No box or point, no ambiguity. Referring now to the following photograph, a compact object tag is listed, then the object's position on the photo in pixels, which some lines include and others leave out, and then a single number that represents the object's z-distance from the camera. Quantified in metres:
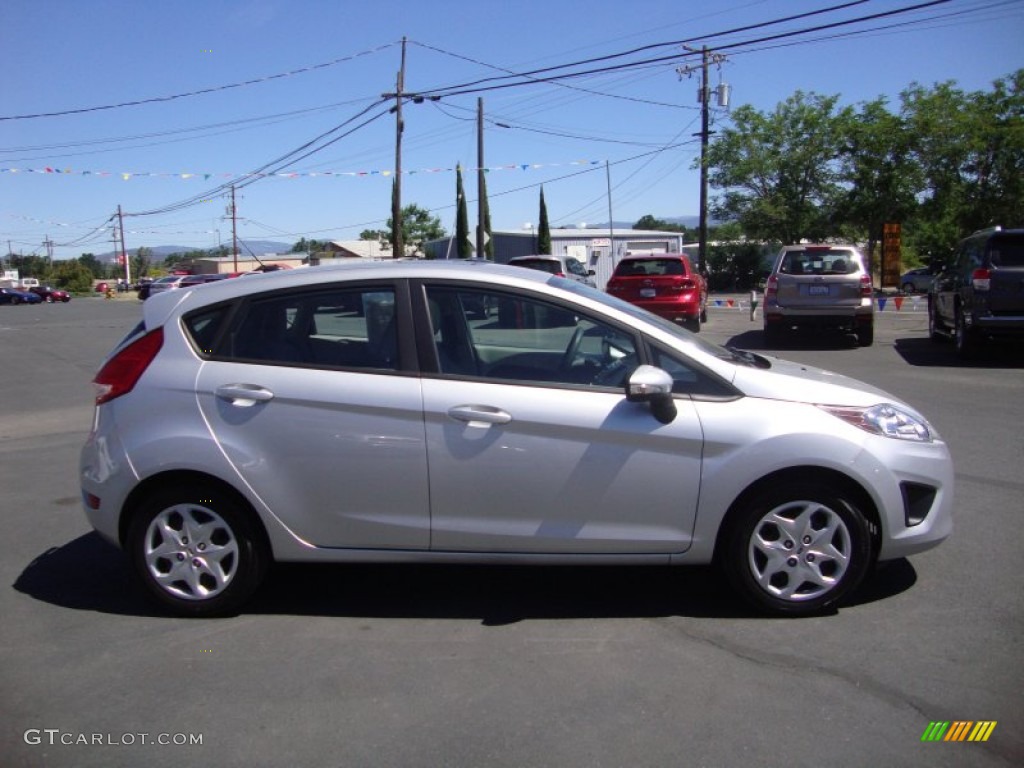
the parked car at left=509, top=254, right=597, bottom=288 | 20.23
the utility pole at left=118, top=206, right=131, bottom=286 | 90.44
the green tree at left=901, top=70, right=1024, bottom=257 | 31.88
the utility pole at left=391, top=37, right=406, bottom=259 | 30.47
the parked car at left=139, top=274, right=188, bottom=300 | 40.36
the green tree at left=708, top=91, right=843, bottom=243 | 36.00
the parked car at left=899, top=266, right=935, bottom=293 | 37.47
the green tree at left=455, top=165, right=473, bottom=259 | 48.38
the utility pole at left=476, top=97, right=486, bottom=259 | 32.75
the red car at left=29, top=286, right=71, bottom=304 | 63.88
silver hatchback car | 4.00
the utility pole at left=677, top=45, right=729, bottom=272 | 35.22
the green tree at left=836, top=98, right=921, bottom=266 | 33.62
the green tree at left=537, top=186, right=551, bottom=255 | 50.69
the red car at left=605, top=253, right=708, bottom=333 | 16.84
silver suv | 14.84
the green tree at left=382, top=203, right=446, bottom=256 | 69.94
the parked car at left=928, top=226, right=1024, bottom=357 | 12.00
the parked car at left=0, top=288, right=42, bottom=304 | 60.84
